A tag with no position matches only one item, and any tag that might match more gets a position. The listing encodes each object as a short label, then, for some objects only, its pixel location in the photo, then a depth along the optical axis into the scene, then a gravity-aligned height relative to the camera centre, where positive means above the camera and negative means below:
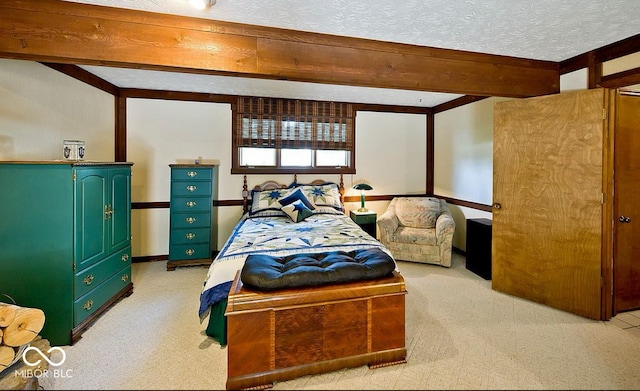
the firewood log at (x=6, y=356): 1.66 -0.99
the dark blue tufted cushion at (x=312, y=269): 1.72 -0.52
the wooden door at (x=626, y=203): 2.58 -0.13
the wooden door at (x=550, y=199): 2.52 -0.10
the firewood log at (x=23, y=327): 1.73 -0.86
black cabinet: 3.48 -0.73
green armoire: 2.06 -0.41
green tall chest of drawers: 3.74 -0.37
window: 4.33 +0.80
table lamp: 4.47 +0.00
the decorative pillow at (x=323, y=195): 4.19 -0.11
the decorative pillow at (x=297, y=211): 3.71 -0.31
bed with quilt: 1.65 -0.74
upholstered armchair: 3.86 -0.59
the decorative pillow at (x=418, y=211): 4.26 -0.35
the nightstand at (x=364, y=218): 4.41 -0.46
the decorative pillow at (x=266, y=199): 3.97 -0.17
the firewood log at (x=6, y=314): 1.72 -0.77
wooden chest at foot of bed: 1.64 -0.86
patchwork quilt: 2.18 -0.50
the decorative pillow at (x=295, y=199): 3.95 -0.16
